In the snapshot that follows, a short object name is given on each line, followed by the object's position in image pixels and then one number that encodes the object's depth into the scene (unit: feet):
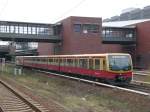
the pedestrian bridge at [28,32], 155.36
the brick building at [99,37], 154.34
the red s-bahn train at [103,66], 49.55
